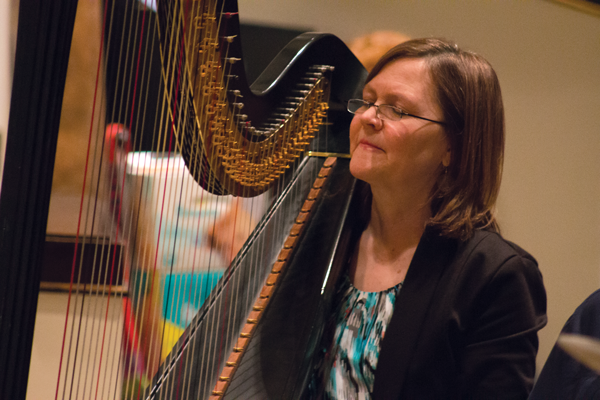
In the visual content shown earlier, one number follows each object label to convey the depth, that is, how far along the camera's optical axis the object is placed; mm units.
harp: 2877
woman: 3466
